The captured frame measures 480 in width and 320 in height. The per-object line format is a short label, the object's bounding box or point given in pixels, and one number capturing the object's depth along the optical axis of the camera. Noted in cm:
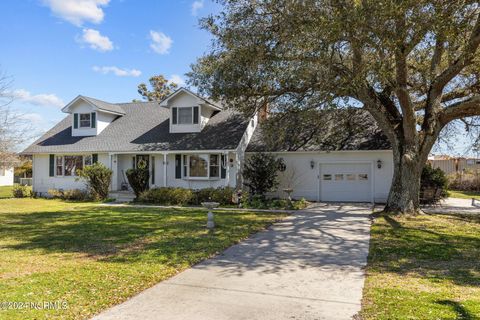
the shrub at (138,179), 2041
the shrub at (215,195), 1852
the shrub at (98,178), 2083
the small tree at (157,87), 4600
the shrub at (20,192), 2369
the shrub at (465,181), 2702
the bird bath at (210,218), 1123
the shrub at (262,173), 1931
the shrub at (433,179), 1747
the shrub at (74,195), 2170
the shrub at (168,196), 1914
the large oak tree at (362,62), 931
